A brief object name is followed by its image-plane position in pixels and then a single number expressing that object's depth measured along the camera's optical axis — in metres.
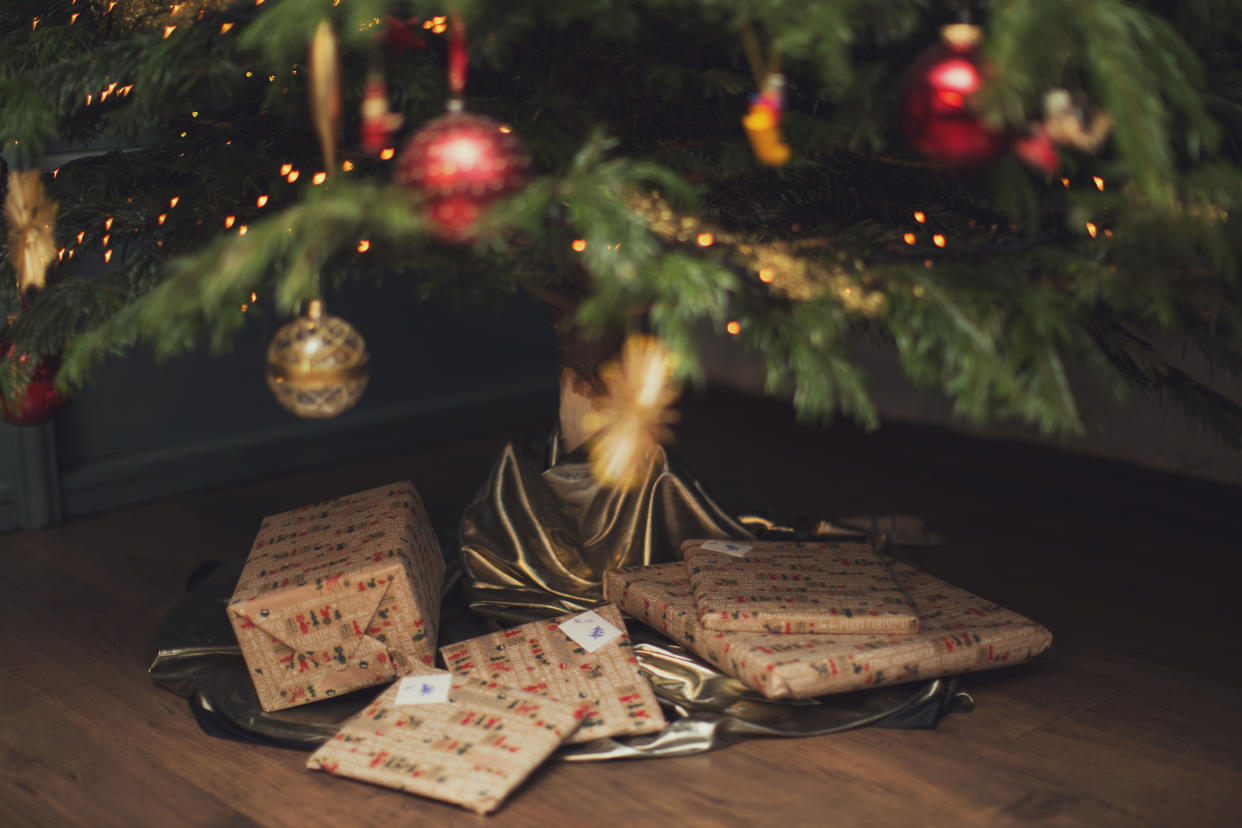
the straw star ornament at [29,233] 1.60
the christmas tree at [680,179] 1.12
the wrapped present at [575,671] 1.64
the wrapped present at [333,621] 1.71
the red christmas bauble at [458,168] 1.11
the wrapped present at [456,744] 1.50
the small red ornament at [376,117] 1.18
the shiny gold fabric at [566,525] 2.05
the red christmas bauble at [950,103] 1.11
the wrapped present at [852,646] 1.65
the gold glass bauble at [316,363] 1.39
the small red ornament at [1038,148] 1.12
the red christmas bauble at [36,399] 1.70
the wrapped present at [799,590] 1.75
